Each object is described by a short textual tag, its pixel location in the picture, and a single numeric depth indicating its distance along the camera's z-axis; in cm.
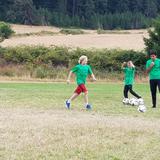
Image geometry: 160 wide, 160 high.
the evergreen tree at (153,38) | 4331
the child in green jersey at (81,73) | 1794
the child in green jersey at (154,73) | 1867
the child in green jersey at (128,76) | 2062
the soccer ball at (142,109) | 1701
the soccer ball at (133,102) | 1929
